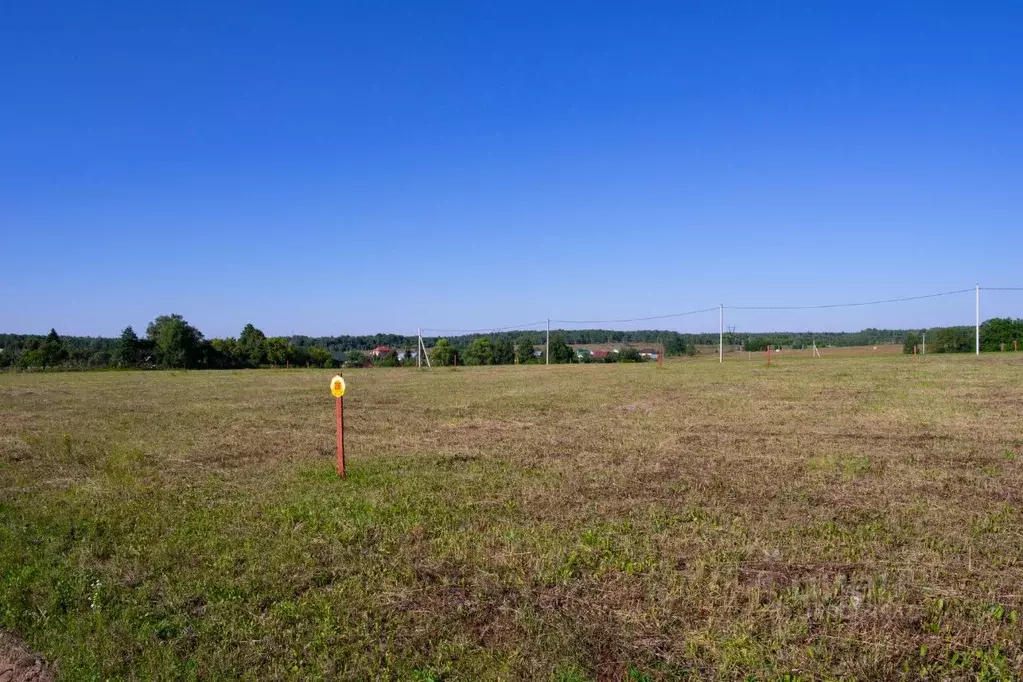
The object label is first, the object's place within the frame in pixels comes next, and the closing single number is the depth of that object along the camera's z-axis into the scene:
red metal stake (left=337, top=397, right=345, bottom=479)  9.48
